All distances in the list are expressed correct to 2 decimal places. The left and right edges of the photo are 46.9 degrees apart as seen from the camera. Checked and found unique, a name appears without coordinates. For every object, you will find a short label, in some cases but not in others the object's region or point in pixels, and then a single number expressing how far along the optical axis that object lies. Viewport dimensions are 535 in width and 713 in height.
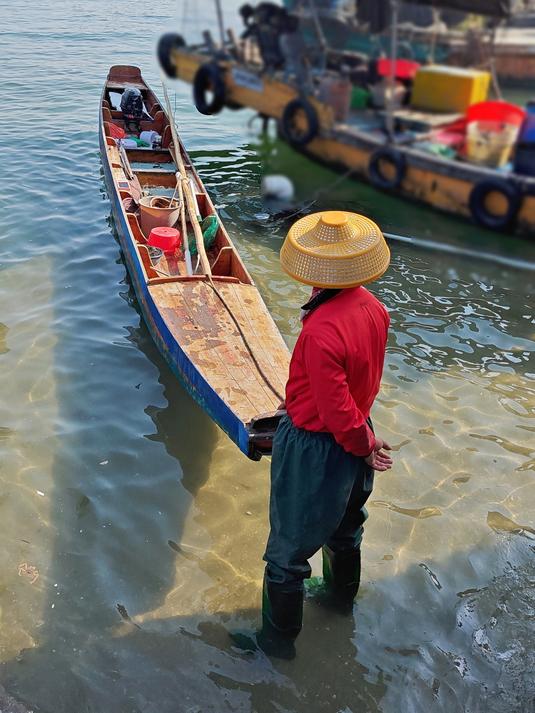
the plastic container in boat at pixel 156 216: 7.16
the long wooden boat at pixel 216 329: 3.97
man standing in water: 2.43
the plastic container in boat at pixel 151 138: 10.13
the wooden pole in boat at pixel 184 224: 5.98
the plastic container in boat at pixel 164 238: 6.75
